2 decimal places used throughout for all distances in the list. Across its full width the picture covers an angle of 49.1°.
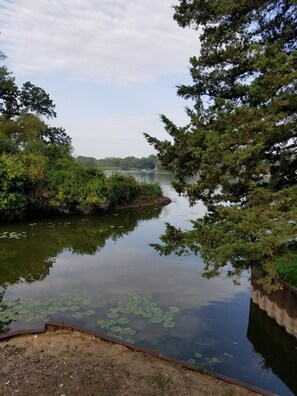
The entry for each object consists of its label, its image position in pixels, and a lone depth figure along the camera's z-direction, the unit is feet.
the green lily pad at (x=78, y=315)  23.89
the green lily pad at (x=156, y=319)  23.68
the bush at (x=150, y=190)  94.40
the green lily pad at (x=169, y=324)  23.21
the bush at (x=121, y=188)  76.64
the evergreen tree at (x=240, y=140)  18.95
